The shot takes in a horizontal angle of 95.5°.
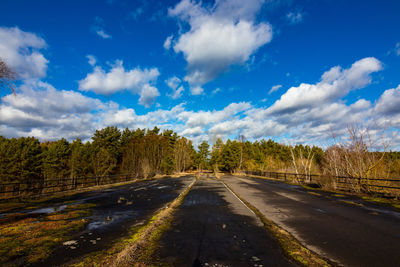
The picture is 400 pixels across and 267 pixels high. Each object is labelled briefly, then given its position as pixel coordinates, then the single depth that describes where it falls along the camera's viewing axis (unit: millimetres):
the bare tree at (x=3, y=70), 8987
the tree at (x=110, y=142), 58531
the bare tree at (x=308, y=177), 24159
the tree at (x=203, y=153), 87756
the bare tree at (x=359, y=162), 15422
